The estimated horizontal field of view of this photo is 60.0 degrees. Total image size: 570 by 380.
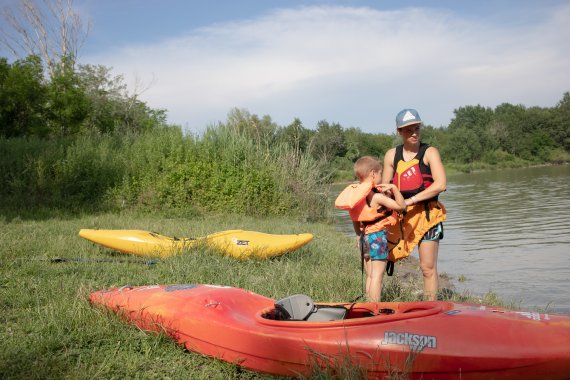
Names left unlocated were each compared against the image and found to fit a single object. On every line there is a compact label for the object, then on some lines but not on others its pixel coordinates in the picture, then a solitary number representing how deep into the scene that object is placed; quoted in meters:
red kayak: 2.59
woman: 3.96
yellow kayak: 5.90
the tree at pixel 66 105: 20.02
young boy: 3.74
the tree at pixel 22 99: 18.14
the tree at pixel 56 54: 31.95
